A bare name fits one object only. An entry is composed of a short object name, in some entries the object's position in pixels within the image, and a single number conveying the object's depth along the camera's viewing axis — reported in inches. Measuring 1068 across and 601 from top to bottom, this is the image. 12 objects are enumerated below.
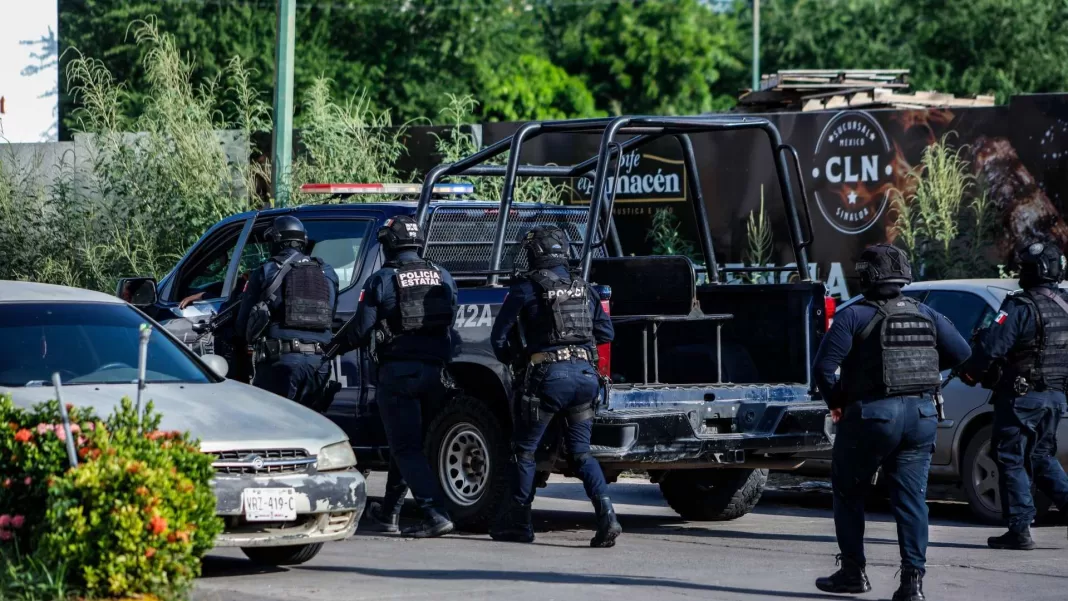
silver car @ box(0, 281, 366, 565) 568.7
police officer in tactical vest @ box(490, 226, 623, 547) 676.7
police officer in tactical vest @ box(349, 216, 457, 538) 708.7
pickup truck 706.2
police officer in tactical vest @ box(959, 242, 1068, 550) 710.5
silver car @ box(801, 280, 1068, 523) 798.5
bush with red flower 480.1
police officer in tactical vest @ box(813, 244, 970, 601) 563.2
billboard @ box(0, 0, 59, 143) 1644.9
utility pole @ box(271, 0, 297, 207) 1270.9
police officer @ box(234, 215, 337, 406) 744.3
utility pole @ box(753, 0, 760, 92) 2623.5
